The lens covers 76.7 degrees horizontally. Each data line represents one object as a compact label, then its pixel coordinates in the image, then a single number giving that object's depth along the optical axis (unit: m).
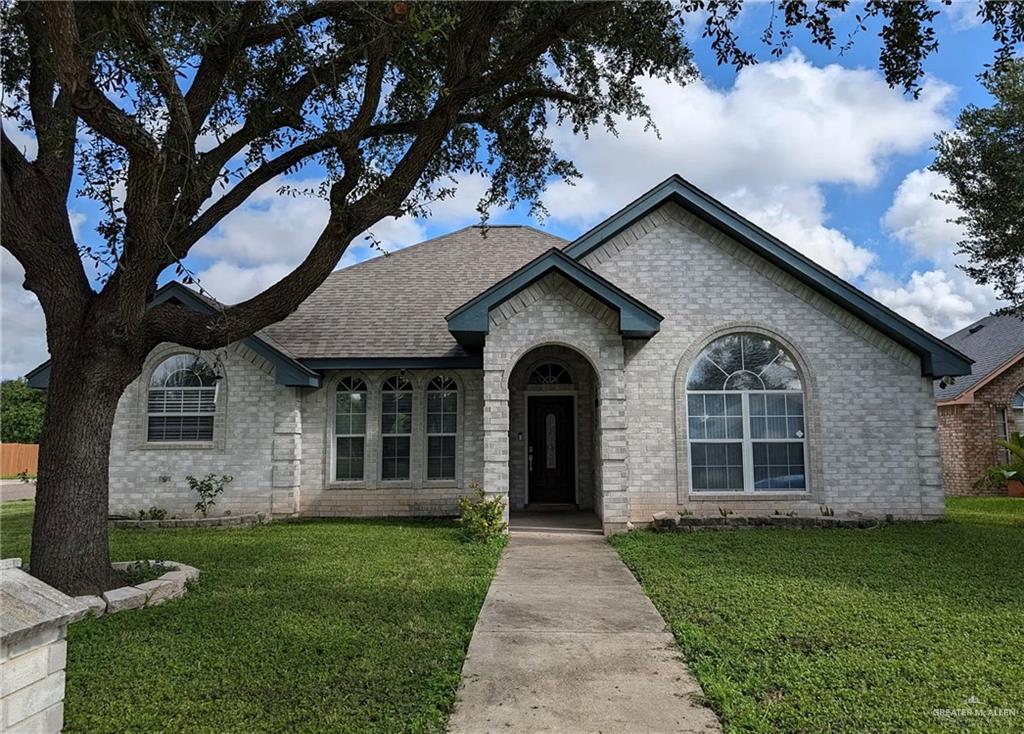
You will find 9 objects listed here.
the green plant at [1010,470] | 13.48
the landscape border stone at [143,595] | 6.04
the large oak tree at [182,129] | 5.83
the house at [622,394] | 11.18
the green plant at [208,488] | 12.19
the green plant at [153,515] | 12.12
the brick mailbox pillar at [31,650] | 3.00
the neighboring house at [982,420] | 19.72
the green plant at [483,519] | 10.19
